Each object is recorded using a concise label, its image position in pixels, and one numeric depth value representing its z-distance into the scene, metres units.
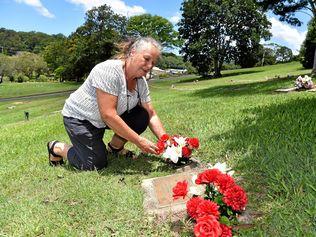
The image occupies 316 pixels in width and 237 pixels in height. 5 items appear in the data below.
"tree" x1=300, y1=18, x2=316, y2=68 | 21.68
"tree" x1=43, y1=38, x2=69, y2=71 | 47.88
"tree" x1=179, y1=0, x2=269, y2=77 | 28.15
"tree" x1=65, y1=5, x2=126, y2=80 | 35.99
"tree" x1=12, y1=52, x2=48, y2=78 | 53.50
